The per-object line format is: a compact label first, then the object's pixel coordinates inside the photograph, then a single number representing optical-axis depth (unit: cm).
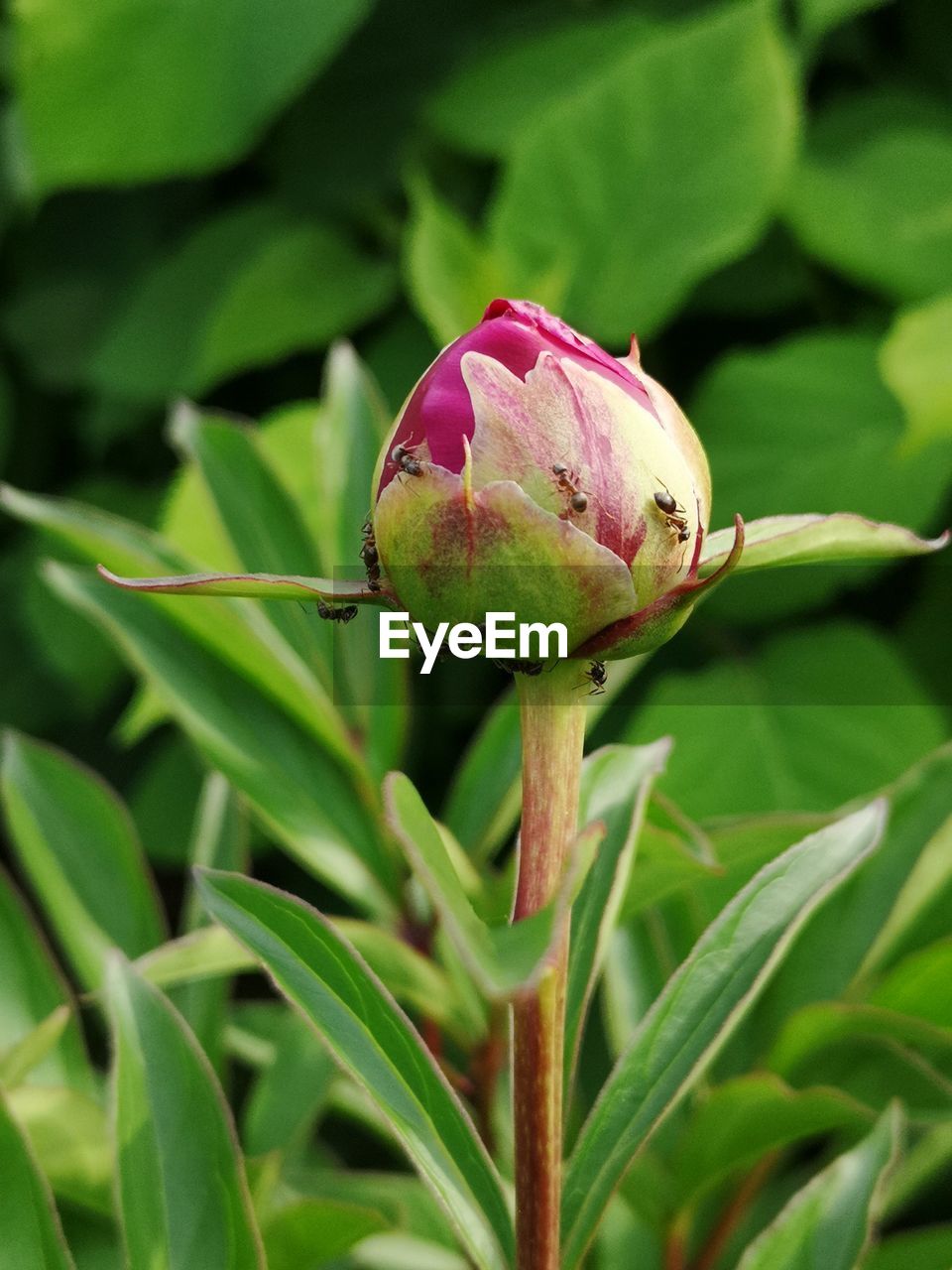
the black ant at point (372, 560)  36
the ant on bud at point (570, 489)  34
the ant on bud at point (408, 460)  35
